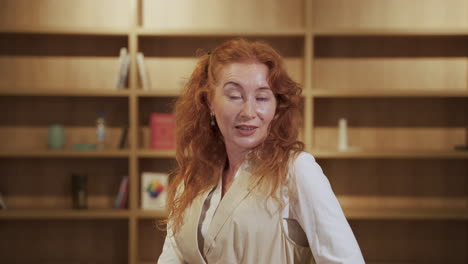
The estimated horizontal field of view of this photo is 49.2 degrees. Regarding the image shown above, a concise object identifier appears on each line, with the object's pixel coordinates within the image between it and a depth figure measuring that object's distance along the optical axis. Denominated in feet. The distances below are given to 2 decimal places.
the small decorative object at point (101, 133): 10.78
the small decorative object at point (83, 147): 10.58
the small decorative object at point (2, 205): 10.97
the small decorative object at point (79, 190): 10.77
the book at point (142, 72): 10.41
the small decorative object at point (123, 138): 10.68
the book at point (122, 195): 10.74
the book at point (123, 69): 10.30
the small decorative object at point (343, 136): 10.69
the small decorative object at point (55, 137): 10.86
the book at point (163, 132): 10.66
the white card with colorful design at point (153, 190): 10.66
